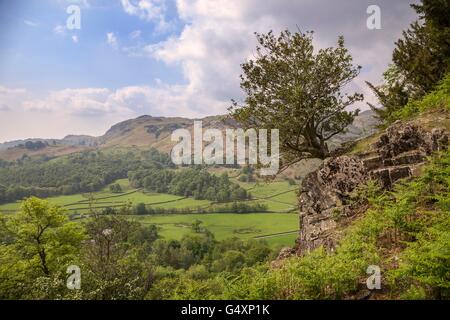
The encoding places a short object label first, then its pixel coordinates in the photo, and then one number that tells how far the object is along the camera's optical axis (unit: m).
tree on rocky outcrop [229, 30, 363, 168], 21.22
